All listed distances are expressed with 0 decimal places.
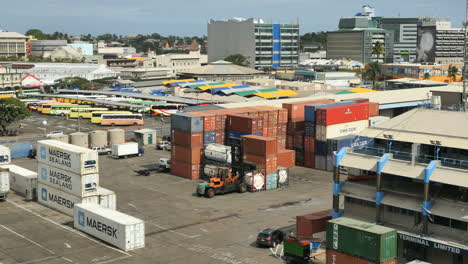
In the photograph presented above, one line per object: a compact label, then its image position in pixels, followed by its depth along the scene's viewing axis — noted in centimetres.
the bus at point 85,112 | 11326
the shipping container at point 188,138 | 6431
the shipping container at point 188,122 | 6419
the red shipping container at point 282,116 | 7109
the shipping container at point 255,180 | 5900
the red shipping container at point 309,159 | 7081
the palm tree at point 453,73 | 16052
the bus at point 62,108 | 11875
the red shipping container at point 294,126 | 7250
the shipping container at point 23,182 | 5672
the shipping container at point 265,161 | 5962
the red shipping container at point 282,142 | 7150
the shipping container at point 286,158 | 6259
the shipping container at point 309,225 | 4297
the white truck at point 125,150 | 7594
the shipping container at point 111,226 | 4222
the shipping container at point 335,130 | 6894
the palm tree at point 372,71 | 15238
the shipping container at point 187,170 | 6462
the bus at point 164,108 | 11811
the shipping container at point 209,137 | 6538
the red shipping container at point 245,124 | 6456
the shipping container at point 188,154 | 6438
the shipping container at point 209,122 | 6531
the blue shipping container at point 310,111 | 6975
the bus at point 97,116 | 10731
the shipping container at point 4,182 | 5572
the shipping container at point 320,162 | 6938
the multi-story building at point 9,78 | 15550
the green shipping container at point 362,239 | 3503
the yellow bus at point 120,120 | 10544
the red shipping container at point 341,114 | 6869
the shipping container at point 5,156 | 6506
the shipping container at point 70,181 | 4925
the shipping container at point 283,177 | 6100
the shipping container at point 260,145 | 5938
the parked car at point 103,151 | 7856
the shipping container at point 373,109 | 7871
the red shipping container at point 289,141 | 7269
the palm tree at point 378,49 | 16050
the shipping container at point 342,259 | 3568
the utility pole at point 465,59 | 4598
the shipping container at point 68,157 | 4931
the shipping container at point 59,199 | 4975
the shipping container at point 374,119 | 7454
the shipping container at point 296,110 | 7275
